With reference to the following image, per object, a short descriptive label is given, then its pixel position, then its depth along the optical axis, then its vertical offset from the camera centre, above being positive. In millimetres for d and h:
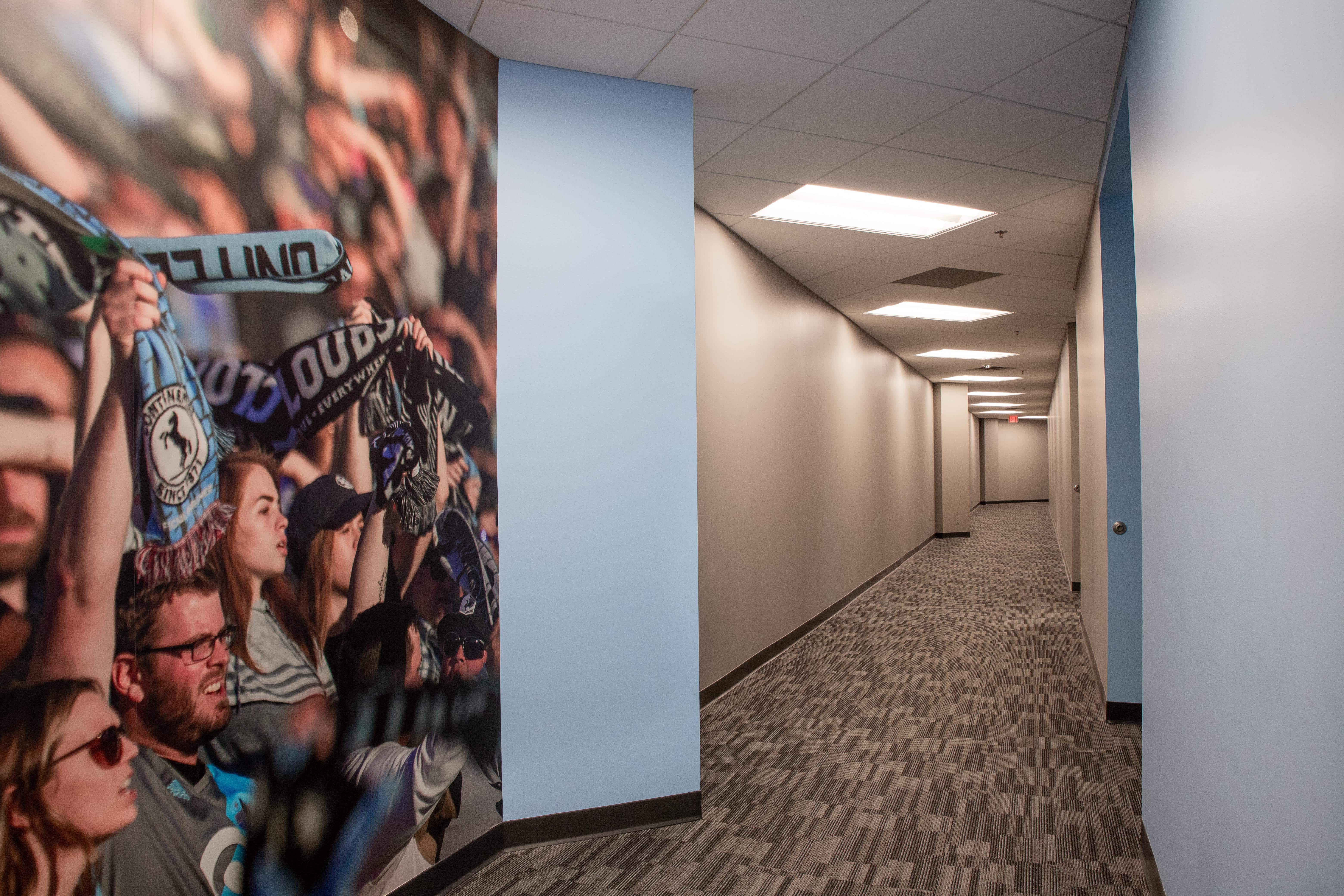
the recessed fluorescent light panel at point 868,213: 4090 +1339
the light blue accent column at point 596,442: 2586 +43
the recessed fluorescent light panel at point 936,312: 6828 +1253
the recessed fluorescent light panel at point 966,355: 9453 +1192
